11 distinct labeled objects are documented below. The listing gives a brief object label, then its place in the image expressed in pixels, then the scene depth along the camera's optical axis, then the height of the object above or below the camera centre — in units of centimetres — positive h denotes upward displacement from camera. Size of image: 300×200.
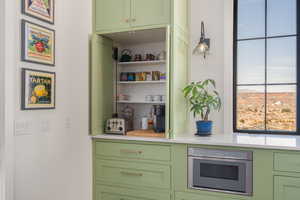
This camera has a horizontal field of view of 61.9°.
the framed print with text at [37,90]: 180 +6
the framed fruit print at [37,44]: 180 +41
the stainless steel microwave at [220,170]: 206 -62
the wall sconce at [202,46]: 266 +55
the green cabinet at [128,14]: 232 +81
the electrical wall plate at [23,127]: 174 -22
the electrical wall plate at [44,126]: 195 -23
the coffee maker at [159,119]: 249 -22
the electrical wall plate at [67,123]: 221 -23
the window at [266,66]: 260 +34
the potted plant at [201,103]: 243 -5
